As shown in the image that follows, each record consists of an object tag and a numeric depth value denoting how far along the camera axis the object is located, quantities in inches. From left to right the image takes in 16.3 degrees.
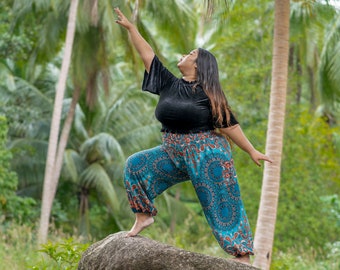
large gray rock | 348.5
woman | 356.1
